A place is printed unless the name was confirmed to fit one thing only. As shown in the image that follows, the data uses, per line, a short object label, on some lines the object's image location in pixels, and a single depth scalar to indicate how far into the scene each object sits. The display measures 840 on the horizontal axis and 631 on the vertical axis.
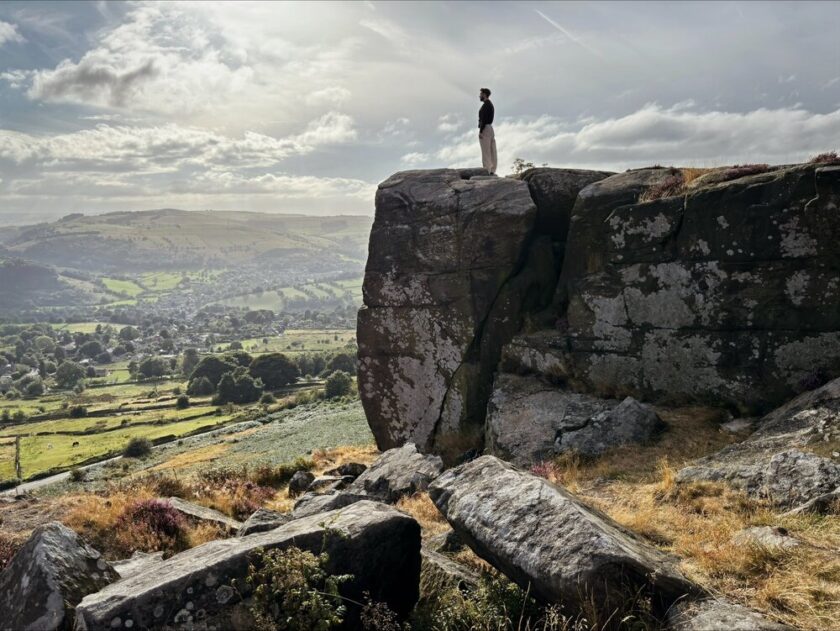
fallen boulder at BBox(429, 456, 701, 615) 7.17
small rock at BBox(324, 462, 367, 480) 21.73
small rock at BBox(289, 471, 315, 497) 21.23
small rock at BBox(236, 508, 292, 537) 10.16
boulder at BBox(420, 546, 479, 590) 8.41
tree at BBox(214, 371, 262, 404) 128.75
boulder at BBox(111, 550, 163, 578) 9.63
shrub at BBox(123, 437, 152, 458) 78.19
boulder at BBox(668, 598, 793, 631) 6.44
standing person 24.83
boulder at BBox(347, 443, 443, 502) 16.06
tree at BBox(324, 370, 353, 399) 107.31
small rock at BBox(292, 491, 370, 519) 13.71
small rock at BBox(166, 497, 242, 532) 13.84
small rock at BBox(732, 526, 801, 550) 8.27
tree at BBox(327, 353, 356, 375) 152.12
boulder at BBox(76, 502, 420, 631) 6.68
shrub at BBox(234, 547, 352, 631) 6.70
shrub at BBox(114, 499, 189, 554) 12.72
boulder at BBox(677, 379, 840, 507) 10.48
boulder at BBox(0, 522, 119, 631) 7.36
